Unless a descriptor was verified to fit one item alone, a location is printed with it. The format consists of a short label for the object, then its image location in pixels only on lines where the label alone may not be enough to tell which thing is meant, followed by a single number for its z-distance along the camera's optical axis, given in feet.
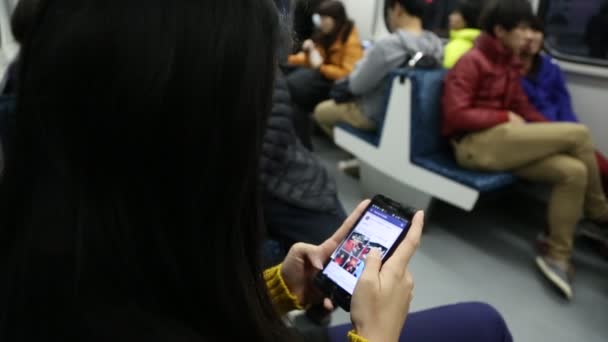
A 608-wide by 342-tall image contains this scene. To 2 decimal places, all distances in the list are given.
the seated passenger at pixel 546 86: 8.00
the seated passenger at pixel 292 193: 4.17
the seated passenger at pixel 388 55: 7.76
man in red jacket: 6.66
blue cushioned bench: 7.02
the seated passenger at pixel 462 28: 8.23
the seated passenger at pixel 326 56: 11.42
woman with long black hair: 1.39
